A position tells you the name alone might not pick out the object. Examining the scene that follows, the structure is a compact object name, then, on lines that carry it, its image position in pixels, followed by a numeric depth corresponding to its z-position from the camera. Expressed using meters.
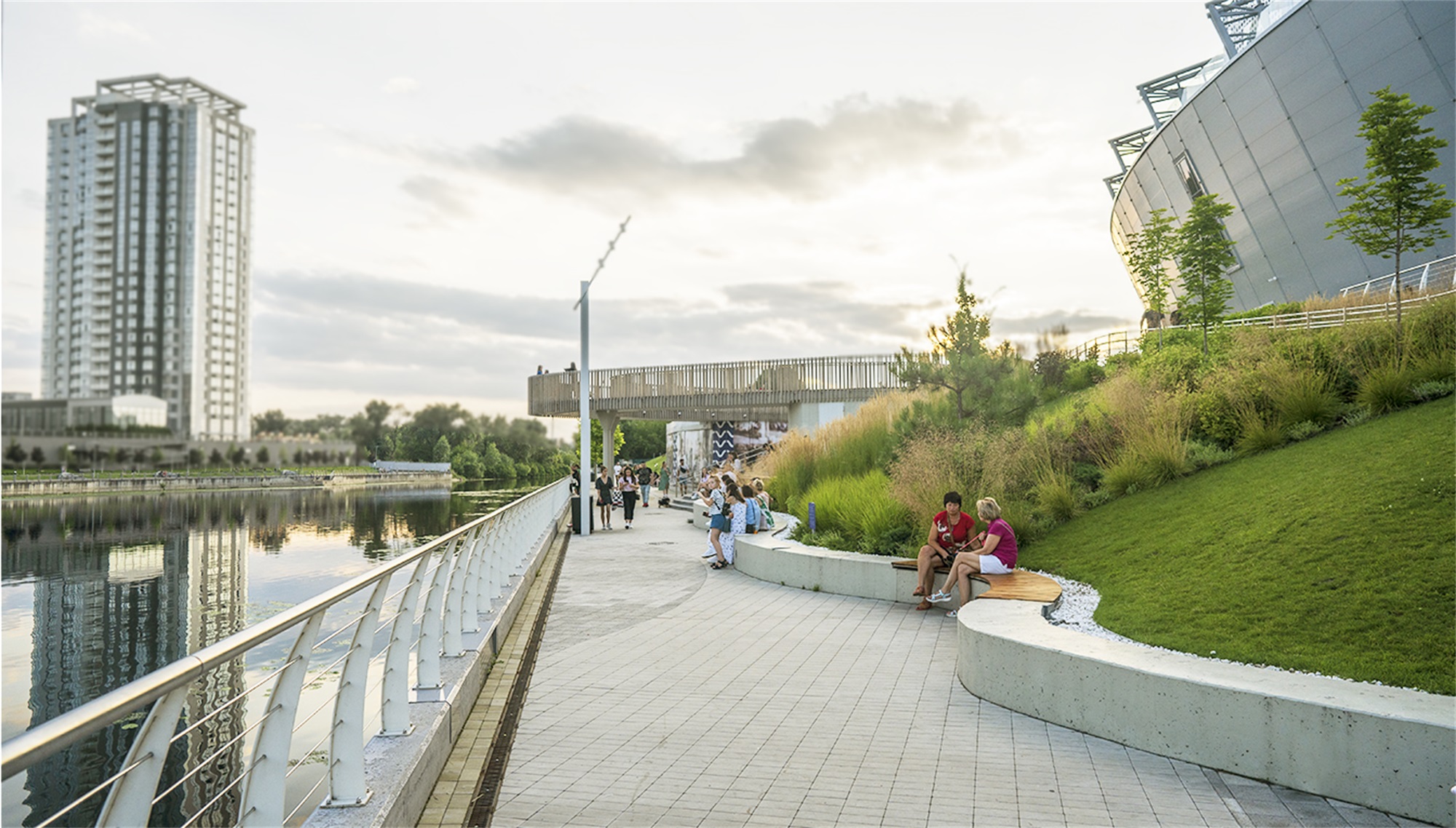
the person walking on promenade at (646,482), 36.34
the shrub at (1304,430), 10.98
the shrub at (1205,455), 11.51
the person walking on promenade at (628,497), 25.33
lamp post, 22.38
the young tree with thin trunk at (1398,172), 15.04
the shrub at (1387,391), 10.62
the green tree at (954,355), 16.94
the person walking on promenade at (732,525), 15.42
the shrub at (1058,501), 11.96
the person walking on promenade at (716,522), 15.32
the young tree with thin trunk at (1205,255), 26.00
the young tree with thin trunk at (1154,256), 30.78
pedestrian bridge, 36.03
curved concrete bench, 4.43
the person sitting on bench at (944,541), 10.34
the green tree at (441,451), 106.44
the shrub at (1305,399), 11.20
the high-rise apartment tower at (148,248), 158.12
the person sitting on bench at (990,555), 9.69
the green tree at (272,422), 150.75
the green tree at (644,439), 122.62
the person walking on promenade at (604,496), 23.78
